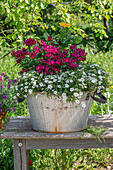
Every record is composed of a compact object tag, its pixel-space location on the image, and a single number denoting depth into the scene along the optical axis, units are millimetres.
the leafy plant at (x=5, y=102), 3293
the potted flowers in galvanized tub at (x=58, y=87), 2347
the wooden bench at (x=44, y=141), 2334
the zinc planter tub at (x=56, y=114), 2353
